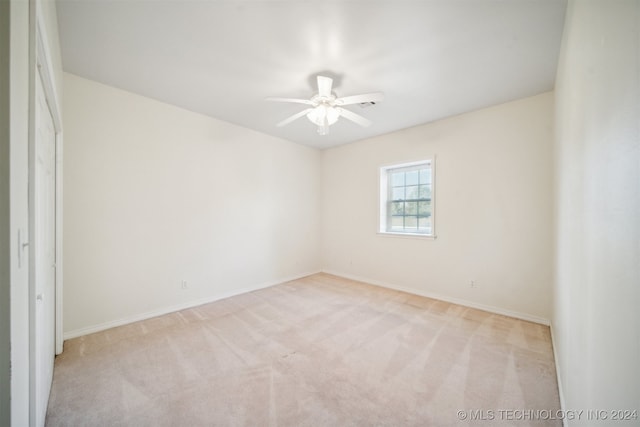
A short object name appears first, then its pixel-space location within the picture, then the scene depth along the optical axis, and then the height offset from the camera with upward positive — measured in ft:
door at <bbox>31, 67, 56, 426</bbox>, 4.16 -0.96
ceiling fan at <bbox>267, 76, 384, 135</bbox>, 7.34 +3.54
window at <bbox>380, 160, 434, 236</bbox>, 12.76 +0.78
